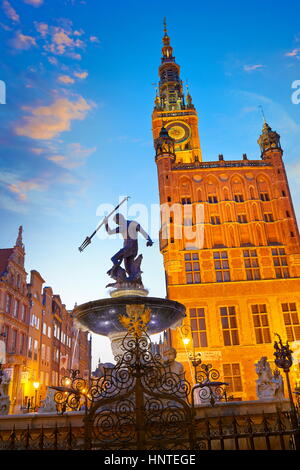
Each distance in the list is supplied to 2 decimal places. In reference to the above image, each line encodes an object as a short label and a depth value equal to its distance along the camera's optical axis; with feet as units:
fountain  34.30
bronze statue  41.98
